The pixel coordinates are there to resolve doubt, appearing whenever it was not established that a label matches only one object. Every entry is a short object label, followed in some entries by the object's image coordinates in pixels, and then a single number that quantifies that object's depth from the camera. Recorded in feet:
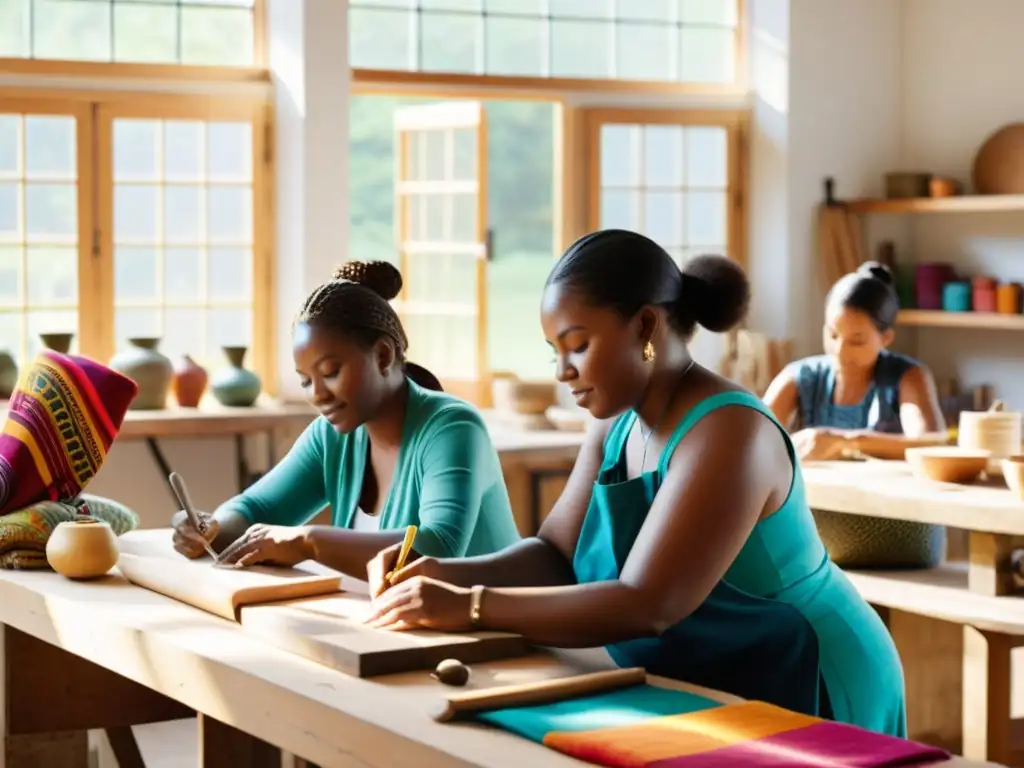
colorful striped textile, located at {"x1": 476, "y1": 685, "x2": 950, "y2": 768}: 5.21
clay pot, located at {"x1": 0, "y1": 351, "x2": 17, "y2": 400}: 18.54
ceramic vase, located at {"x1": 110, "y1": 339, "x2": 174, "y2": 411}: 18.47
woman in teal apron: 6.56
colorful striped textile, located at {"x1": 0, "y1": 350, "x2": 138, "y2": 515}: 9.26
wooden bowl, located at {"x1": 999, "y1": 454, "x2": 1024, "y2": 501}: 11.27
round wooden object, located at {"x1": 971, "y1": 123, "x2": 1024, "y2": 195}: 21.49
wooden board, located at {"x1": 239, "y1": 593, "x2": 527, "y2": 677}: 6.47
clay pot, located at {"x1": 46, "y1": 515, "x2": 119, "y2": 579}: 8.63
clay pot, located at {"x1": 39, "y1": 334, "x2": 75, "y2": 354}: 18.15
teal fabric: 5.62
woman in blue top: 14.32
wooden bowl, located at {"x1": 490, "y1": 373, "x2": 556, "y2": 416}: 19.92
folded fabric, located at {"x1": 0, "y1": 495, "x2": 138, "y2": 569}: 9.01
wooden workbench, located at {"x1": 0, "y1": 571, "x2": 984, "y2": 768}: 5.70
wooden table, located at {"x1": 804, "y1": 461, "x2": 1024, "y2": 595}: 11.14
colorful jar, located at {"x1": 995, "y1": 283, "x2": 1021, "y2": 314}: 21.22
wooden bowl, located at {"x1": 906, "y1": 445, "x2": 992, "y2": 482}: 12.19
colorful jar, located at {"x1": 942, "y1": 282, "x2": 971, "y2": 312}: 21.95
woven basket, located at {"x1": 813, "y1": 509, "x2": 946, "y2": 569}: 12.50
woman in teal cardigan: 8.43
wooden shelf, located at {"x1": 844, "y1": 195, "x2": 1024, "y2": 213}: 21.08
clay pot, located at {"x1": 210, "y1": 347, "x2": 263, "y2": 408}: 18.95
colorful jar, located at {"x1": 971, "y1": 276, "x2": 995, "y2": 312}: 21.57
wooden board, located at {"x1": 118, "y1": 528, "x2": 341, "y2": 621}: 7.64
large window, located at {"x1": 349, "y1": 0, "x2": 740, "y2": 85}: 21.22
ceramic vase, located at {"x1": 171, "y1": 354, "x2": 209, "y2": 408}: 18.97
